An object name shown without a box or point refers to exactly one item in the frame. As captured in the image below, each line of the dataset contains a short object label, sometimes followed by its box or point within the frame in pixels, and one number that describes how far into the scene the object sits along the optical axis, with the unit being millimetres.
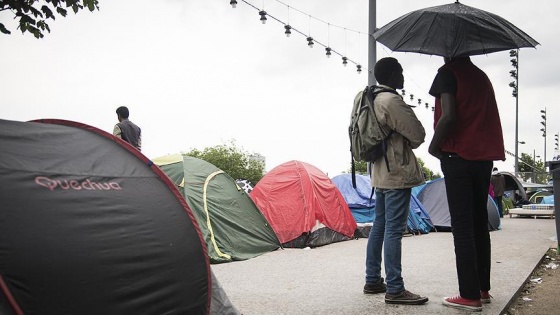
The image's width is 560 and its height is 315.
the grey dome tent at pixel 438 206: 12047
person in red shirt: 3836
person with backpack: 4121
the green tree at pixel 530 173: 40625
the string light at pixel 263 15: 12297
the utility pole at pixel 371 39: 11086
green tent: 7309
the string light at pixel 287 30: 13219
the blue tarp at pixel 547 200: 21597
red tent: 8773
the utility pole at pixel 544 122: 31100
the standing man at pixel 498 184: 17297
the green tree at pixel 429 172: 62056
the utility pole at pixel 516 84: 24675
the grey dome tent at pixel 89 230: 2307
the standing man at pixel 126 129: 7559
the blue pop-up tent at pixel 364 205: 11102
